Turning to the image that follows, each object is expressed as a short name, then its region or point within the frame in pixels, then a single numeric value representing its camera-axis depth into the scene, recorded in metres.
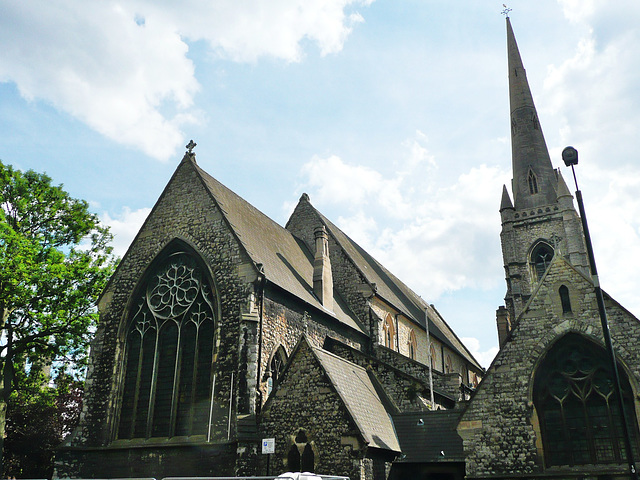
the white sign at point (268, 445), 15.87
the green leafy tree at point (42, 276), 22.92
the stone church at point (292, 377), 14.84
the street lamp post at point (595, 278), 10.81
